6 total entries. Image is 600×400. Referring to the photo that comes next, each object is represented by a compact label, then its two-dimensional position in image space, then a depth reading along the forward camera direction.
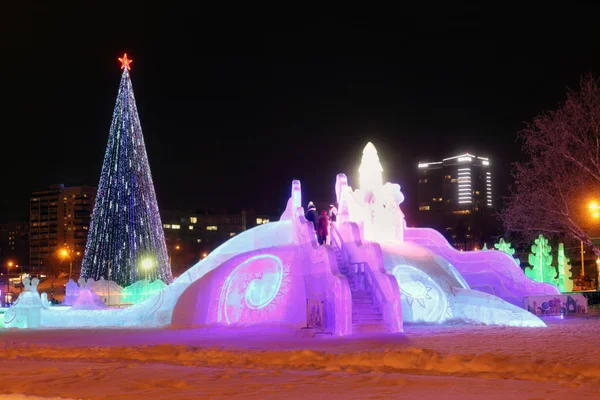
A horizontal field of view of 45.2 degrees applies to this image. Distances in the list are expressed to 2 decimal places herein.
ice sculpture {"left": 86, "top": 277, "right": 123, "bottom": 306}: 32.47
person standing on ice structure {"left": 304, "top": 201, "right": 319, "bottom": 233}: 24.42
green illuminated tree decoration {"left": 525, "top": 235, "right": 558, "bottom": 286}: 43.53
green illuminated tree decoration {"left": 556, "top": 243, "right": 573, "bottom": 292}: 41.94
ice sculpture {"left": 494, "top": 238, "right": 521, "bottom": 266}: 43.16
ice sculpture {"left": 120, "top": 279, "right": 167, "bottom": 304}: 33.66
